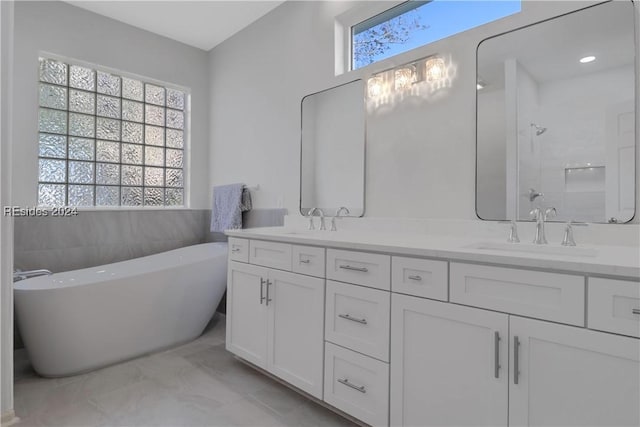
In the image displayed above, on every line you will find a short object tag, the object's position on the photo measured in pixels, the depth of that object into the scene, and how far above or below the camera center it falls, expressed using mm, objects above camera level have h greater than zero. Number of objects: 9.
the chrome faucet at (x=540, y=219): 1491 -9
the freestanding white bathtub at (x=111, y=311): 1979 -625
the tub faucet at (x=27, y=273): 2287 -420
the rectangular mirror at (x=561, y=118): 1408 +437
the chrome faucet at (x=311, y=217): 2373 -20
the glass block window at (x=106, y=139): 2766 +642
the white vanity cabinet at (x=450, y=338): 972 -433
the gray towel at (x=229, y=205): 3029 +73
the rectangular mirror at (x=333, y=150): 2275 +446
